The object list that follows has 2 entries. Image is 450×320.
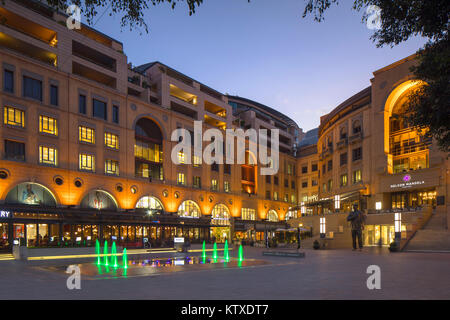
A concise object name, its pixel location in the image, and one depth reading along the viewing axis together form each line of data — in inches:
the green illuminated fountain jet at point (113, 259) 770.2
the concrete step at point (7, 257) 945.9
